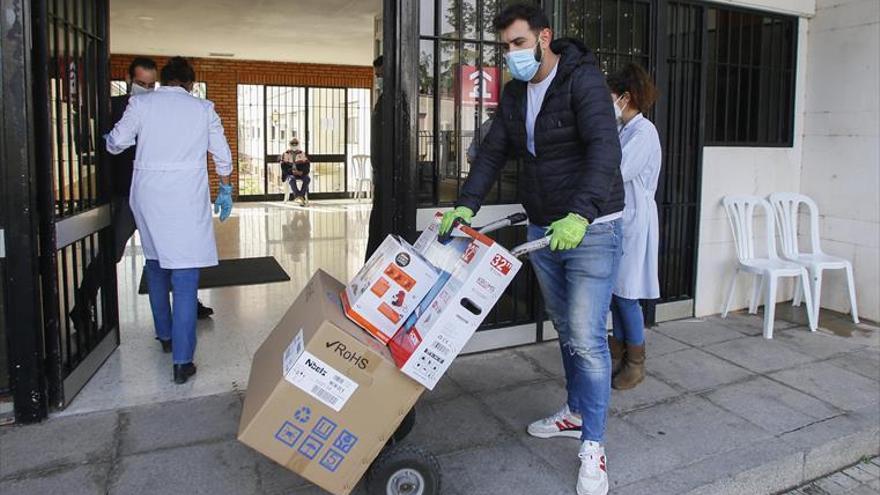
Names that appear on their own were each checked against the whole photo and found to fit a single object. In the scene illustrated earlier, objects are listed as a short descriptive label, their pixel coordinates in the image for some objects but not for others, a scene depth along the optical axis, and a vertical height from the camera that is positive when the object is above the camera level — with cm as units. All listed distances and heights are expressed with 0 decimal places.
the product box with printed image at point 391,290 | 209 -37
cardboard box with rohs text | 203 -70
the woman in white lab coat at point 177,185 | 332 -10
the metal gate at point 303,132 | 1278 +61
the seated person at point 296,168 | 1229 -6
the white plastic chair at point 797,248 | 466 -56
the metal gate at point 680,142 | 448 +16
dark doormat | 577 -94
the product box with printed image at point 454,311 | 205 -43
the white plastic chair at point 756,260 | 440 -62
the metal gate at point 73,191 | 291 -12
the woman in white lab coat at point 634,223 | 330 -28
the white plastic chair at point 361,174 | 1318 -17
